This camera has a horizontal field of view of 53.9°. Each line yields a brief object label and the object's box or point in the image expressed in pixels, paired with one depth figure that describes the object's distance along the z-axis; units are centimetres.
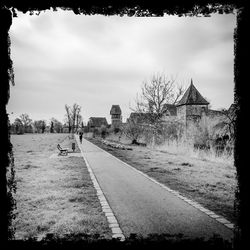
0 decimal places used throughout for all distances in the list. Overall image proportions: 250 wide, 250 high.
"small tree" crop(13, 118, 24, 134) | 8985
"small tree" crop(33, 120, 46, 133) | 13882
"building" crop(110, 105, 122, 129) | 12619
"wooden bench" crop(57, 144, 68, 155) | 1959
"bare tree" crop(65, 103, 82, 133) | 10262
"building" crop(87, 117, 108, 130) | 12150
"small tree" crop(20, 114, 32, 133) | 13575
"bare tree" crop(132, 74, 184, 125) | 3412
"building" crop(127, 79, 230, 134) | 4966
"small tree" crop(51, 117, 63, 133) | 13866
